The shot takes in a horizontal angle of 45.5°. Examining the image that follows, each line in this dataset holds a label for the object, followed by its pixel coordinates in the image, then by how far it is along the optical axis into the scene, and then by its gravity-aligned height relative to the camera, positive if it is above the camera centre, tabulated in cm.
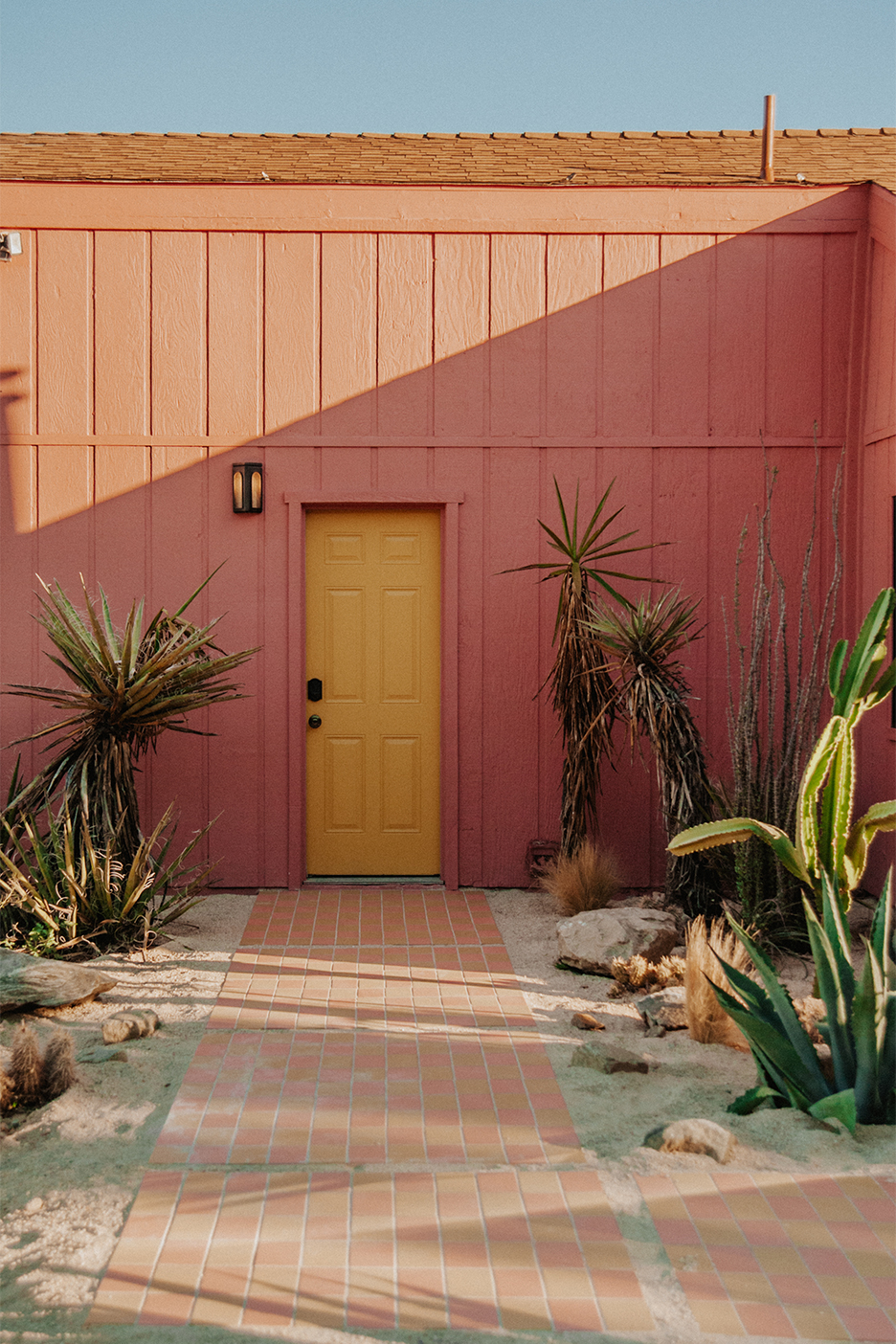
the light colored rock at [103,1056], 385 -150
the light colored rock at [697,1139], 314 -146
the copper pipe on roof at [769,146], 717 +338
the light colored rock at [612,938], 490 -136
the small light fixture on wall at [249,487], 629 +91
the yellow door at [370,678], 648 -21
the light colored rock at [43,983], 430 -140
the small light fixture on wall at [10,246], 598 +222
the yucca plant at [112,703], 526 -31
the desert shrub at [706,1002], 400 -134
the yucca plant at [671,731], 549 -44
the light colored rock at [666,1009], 419 -146
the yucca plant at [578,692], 586 -26
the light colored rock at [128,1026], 402 -147
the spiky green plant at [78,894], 504 -122
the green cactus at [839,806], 385 -58
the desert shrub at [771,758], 513 -57
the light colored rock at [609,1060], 378 -148
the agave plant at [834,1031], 321 -120
